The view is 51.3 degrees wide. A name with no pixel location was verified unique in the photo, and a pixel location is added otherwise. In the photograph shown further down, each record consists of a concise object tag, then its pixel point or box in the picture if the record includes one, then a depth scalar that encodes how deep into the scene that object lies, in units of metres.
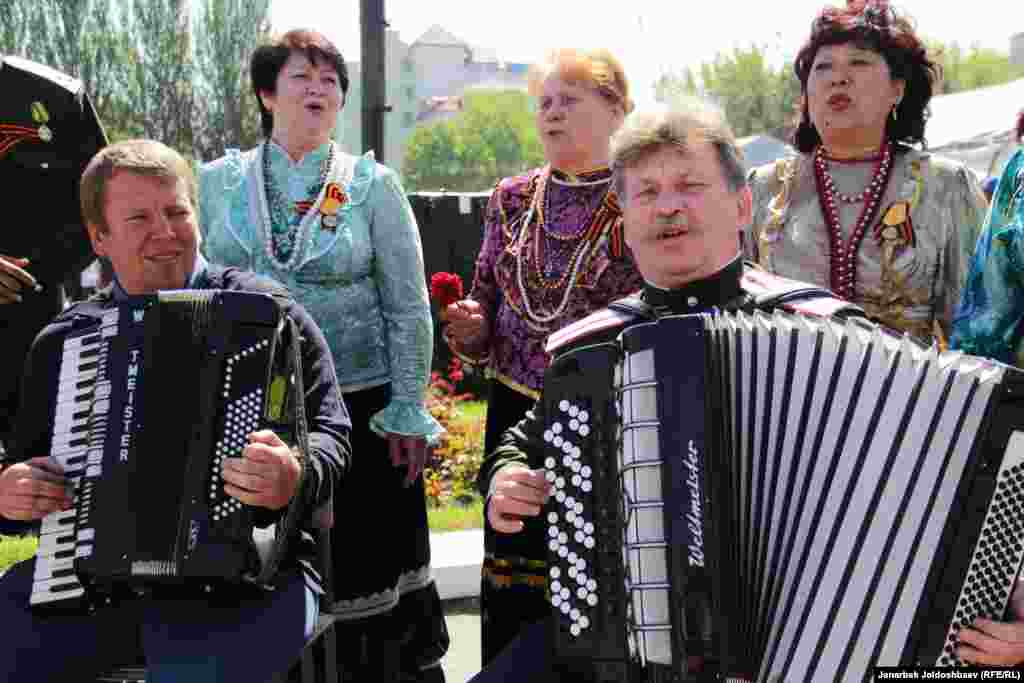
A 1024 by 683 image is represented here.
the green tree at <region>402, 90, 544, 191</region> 62.06
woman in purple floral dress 3.05
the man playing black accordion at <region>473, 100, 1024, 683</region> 2.29
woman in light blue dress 3.22
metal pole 5.68
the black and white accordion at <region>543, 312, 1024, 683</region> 1.83
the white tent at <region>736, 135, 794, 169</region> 17.89
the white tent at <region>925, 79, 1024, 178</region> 10.57
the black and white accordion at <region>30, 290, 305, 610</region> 2.29
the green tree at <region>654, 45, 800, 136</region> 43.34
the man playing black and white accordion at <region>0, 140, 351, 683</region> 2.30
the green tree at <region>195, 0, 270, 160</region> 30.22
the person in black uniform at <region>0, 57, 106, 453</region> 3.53
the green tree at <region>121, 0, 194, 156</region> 28.62
